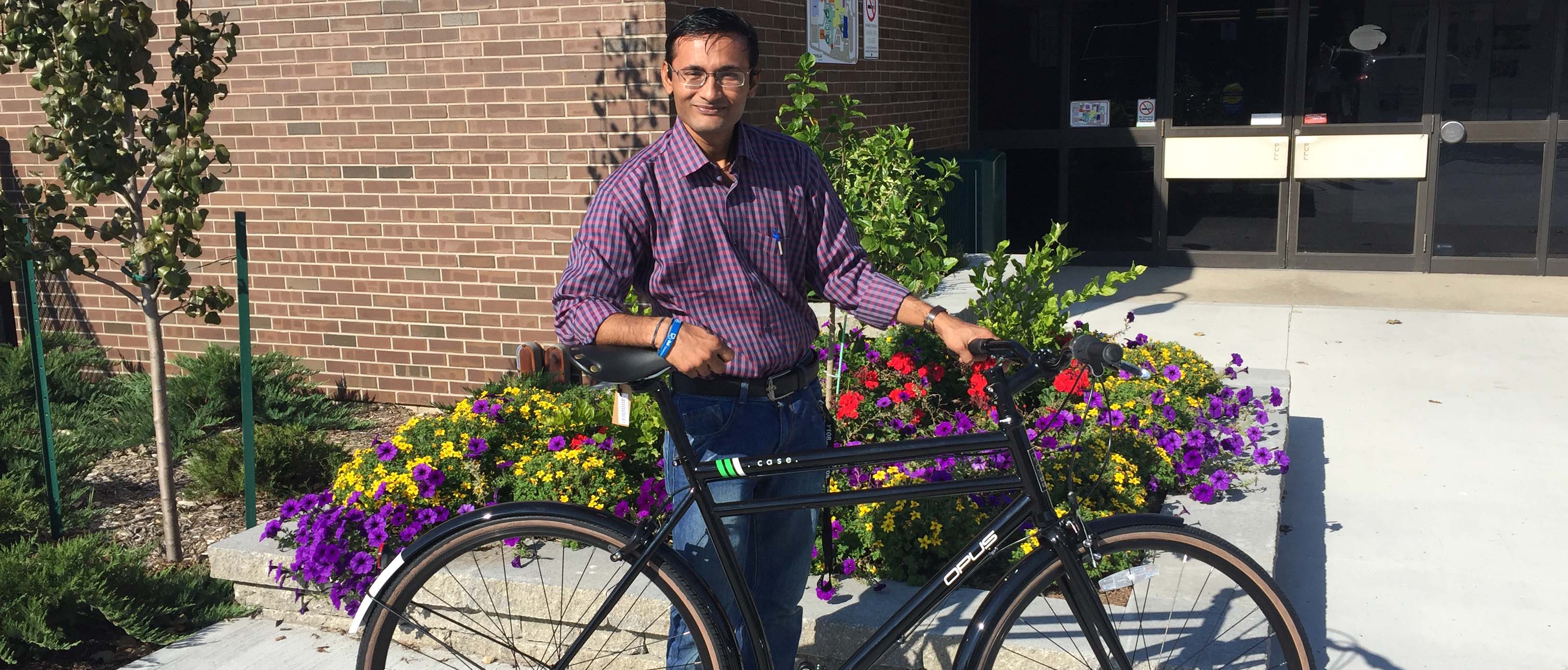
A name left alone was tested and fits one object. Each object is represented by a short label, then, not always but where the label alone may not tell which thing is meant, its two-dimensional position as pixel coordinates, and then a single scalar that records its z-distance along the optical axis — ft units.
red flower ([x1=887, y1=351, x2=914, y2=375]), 16.69
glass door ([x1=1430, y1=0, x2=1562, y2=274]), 31.63
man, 8.72
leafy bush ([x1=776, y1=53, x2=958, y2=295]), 16.05
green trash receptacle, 31.78
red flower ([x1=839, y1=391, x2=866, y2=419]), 15.60
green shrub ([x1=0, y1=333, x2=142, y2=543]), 16.15
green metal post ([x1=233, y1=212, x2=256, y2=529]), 15.06
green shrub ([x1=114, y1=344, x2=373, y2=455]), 20.33
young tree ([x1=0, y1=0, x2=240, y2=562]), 13.71
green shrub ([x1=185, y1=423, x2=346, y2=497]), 17.13
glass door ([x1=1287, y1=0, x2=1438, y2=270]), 32.73
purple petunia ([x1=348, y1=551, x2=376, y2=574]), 12.10
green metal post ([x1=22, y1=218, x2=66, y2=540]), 15.17
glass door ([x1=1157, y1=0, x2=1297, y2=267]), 33.91
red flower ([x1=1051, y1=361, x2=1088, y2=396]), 15.48
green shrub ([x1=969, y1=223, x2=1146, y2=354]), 17.63
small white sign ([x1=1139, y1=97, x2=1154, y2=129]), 35.37
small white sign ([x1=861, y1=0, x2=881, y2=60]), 27.76
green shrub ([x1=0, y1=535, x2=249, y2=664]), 12.12
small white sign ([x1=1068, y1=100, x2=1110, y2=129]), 35.78
